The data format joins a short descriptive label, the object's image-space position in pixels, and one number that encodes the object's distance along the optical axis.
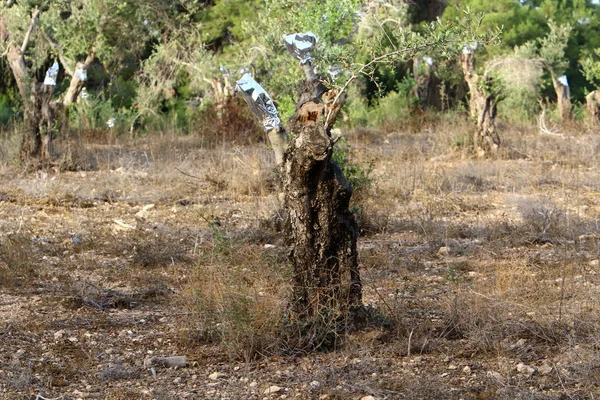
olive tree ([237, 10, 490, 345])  8.23
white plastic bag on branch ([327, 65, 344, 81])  10.15
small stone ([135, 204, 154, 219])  16.61
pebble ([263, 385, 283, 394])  7.31
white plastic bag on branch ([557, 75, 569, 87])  38.78
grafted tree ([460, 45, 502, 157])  25.22
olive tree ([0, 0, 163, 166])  32.47
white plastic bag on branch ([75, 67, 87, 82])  28.48
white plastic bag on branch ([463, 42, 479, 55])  24.84
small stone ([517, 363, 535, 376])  7.61
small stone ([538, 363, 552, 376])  7.59
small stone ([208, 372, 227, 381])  7.75
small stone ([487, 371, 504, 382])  7.39
